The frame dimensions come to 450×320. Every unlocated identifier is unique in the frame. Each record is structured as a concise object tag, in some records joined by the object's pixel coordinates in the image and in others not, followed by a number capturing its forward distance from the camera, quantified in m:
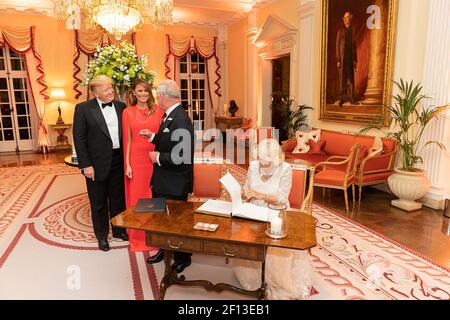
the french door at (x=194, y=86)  10.61
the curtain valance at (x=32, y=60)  8.41
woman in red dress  2.98
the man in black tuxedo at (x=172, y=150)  2.60
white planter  4.30
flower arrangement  3.48
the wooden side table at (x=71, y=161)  3.90
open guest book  2.14
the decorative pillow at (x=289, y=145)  6.14
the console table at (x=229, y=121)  9.48
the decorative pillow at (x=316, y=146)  5.95
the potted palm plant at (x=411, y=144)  4.30
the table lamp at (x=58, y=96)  8.75
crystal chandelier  5.64
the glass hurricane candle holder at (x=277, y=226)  1.89
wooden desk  1.88
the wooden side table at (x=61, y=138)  9.00
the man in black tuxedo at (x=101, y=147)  2.95
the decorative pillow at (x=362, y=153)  4.79
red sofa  4.73
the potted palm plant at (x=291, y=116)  6.91
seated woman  2.37
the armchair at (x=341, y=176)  4.49
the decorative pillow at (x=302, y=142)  6.04
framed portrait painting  5.04
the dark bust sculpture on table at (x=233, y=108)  9.88
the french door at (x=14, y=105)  8.87
